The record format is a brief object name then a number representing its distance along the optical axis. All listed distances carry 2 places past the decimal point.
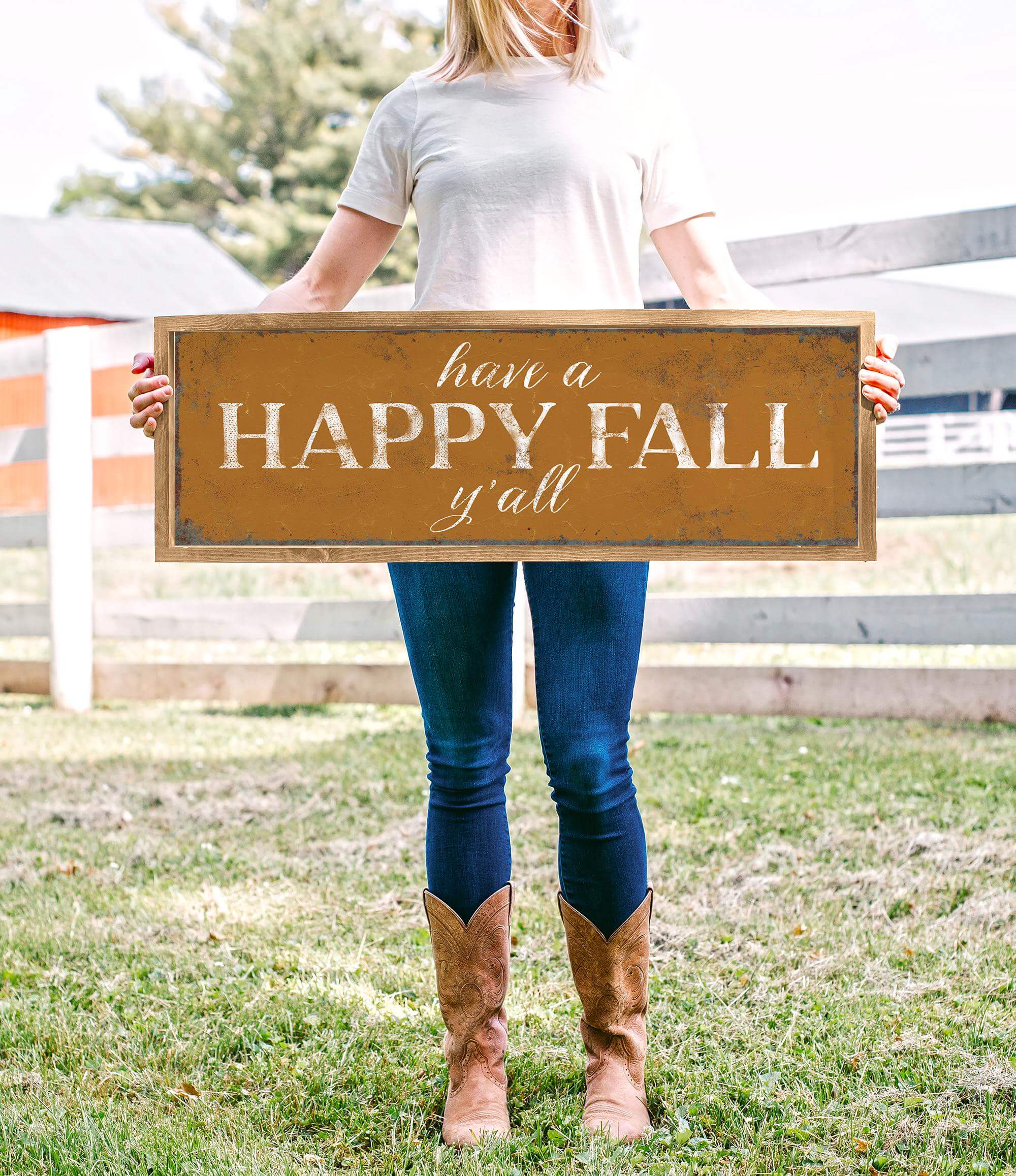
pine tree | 23.89
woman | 1.61
